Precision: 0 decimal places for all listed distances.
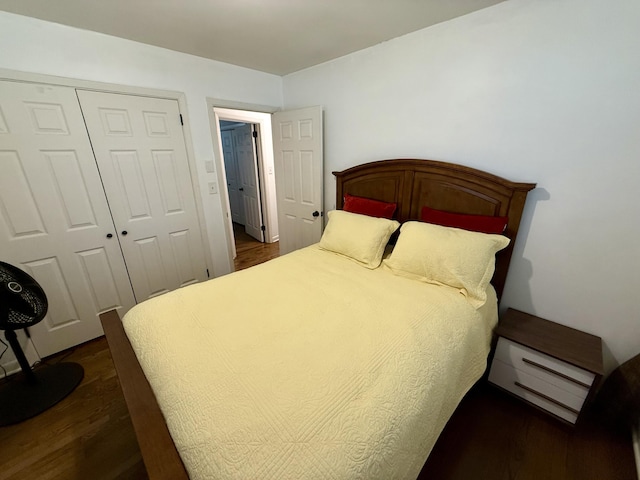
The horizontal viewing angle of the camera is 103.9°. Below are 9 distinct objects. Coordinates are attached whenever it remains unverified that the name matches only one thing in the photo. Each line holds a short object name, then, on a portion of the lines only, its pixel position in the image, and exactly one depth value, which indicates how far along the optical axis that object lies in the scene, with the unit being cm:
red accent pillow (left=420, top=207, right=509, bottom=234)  159
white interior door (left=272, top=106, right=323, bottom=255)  254
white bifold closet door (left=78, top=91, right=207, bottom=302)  196
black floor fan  145
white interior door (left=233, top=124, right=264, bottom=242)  397
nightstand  130
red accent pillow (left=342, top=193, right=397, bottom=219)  208
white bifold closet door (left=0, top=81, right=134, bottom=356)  165
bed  73
